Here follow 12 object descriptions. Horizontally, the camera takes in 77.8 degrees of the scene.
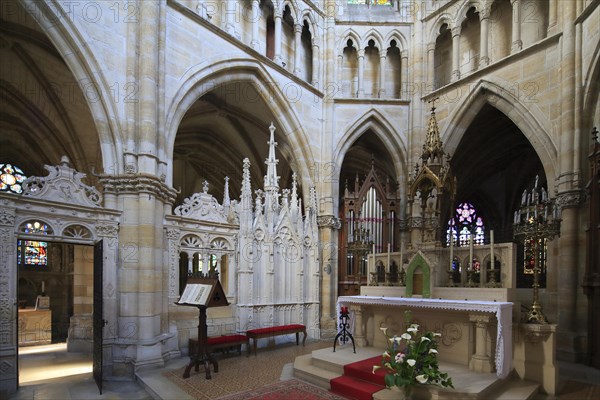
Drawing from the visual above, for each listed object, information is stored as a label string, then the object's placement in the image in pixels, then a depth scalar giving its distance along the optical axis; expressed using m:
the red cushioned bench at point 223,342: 7.44
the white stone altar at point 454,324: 5.29
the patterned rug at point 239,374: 5.79
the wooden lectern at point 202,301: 6.12
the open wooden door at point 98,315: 6.06
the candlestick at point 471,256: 6.07
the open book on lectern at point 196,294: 6.08
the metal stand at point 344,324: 7.36
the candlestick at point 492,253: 5.84
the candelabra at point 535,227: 5.79
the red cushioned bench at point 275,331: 8.12
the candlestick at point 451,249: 6.23
